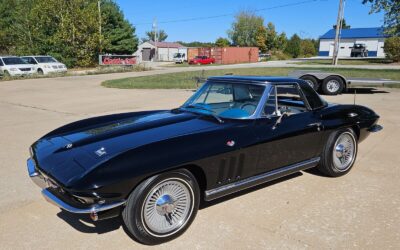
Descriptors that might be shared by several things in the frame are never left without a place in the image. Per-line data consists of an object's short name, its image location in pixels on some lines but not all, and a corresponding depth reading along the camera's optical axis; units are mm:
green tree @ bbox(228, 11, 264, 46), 77000
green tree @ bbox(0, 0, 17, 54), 39188
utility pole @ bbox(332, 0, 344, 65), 28975
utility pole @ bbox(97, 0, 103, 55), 34259
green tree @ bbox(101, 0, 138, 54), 45350
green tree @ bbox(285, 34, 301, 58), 68500
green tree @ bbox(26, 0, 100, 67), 32719
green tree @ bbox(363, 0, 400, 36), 26453
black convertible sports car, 2764
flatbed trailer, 12500
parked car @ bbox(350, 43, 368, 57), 58875
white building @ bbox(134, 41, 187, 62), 78688
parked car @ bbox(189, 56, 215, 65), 45875
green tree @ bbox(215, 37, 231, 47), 80062
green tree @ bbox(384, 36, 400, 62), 40500
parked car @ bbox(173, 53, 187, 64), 56231
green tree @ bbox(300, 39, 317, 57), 74012
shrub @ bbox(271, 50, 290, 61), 61150
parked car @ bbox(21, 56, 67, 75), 23570
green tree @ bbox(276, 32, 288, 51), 73250
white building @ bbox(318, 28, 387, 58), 66688
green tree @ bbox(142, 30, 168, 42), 140862
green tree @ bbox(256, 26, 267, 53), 72375
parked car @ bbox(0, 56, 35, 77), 21812
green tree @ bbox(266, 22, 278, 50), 72938
